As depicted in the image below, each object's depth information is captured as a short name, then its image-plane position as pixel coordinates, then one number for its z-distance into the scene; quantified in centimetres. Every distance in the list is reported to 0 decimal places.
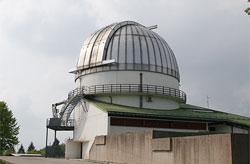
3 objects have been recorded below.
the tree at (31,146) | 11279
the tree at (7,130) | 5716
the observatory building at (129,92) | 4209
